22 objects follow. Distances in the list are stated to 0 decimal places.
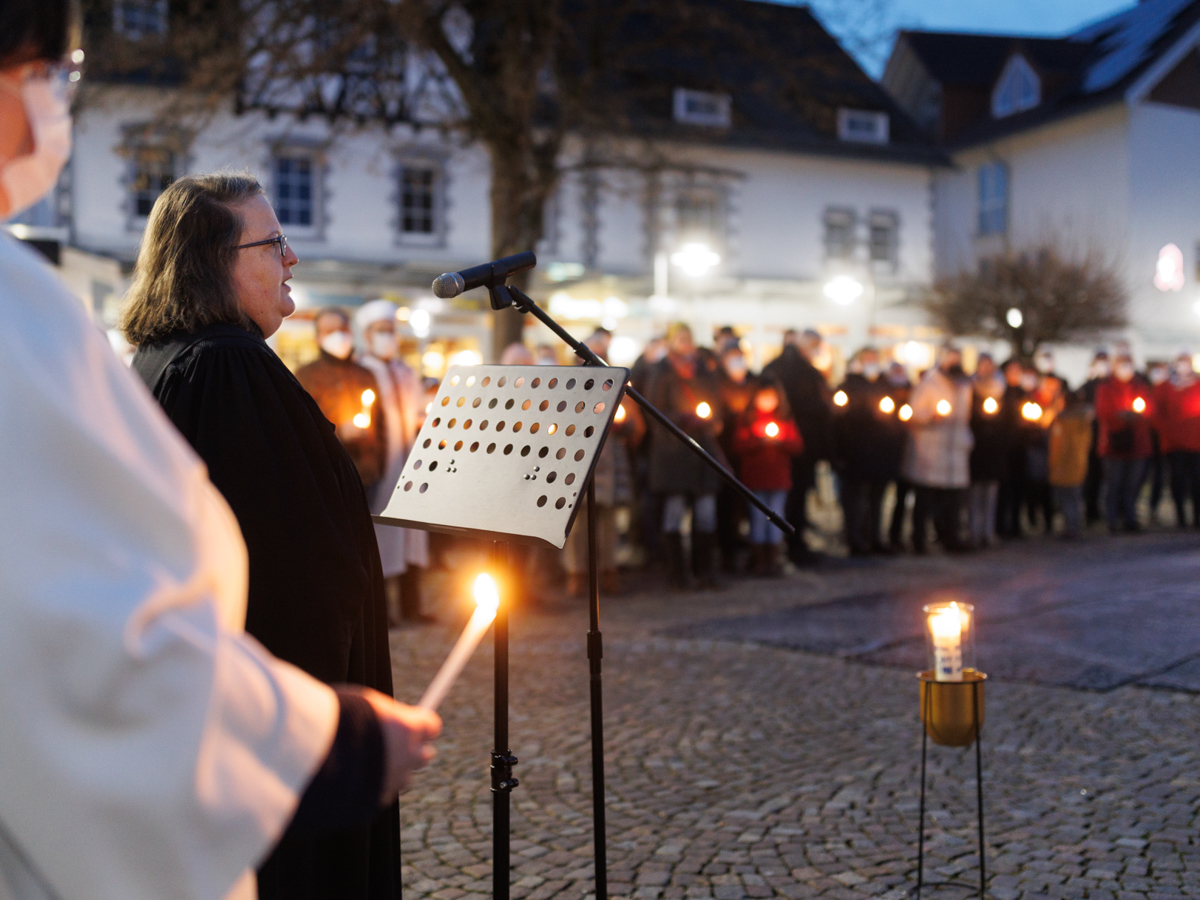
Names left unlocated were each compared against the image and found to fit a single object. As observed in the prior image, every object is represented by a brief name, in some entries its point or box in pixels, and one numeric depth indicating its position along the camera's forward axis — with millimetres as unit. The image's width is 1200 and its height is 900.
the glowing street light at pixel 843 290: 27808
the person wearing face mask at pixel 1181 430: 13617
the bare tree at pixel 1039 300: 24500
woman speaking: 2178
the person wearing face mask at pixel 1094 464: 14133
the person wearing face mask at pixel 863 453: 11203
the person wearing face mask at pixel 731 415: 10148
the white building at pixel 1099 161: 30047
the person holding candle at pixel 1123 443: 13297
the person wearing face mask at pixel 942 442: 11422
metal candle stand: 3467
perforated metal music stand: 2520
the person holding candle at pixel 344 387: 7398
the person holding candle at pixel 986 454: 11969
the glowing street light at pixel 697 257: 19703
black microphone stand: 2713
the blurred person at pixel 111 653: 1010
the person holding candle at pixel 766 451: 9938
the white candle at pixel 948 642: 3488
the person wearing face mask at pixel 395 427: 7716
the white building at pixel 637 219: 23016
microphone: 2812
